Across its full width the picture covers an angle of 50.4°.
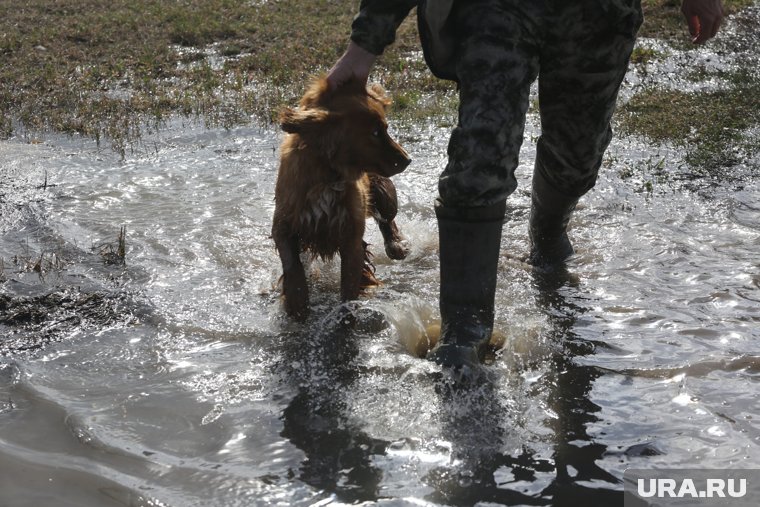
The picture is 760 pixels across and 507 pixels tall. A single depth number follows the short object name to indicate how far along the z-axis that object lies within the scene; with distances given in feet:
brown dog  14.05
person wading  10.80
